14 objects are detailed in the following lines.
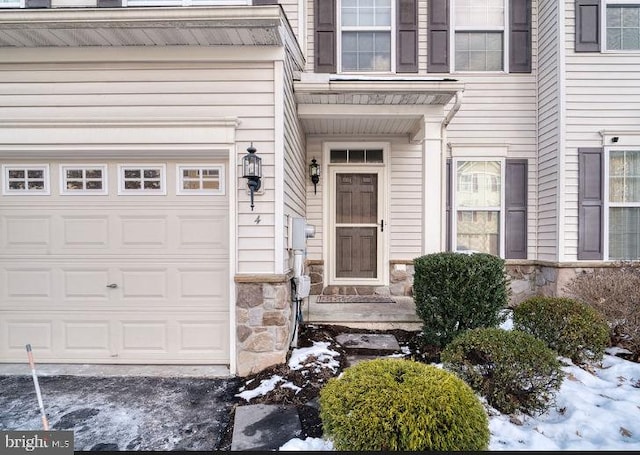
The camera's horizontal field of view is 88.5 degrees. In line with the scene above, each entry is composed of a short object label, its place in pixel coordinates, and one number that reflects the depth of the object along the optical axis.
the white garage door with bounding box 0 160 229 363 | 3.37
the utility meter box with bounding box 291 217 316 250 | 3.73
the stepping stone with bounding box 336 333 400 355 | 3.56
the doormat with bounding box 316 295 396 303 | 4.93
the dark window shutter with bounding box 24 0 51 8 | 3.96
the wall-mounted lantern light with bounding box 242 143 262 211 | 3.06
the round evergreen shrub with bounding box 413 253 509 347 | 3.47
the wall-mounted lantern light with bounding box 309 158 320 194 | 5.43
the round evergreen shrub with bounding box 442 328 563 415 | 2.41
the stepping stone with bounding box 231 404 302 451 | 2.20
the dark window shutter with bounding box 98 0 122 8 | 4.18
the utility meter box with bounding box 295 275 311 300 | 3.59
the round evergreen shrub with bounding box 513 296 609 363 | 3.08
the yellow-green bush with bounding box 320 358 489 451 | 1.75
